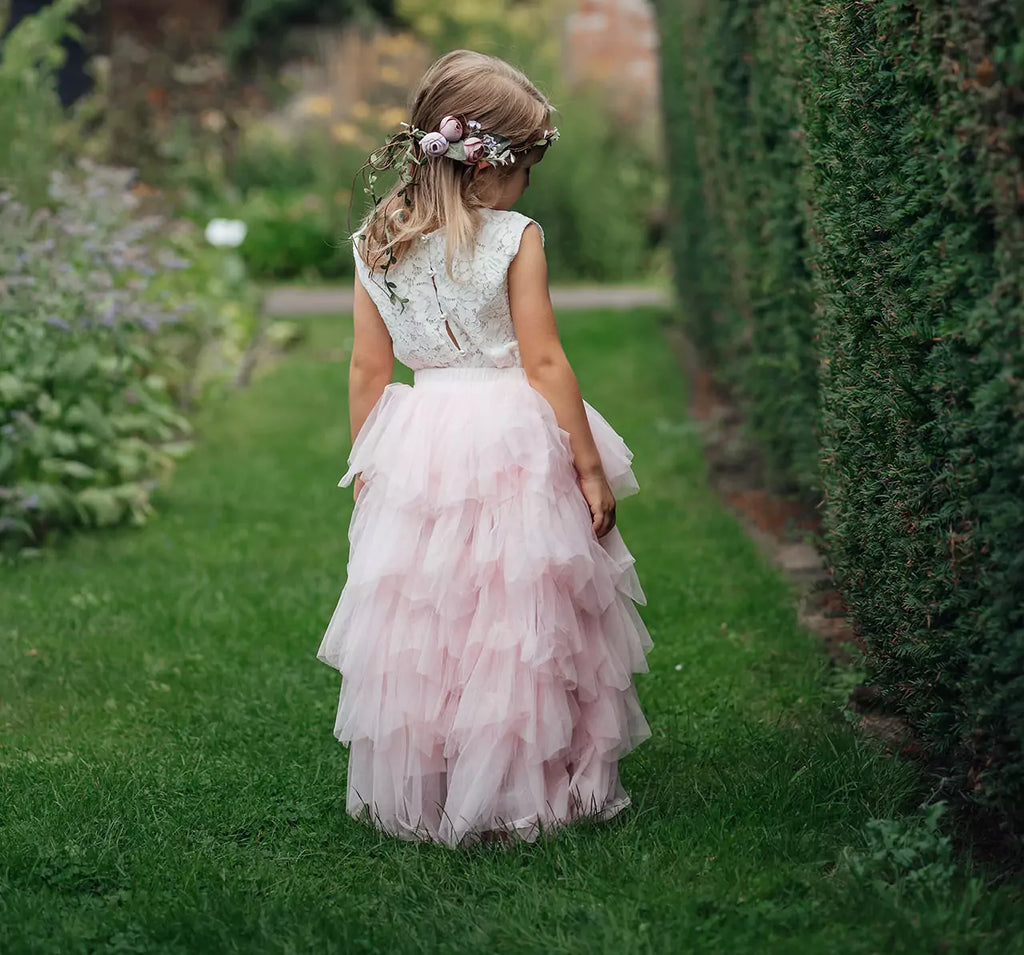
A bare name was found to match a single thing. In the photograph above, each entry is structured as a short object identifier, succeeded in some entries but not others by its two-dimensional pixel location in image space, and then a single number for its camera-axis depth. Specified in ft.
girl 10.15
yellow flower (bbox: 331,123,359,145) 46.68
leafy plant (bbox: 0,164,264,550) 18.78
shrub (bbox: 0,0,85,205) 24.08
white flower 31.30
